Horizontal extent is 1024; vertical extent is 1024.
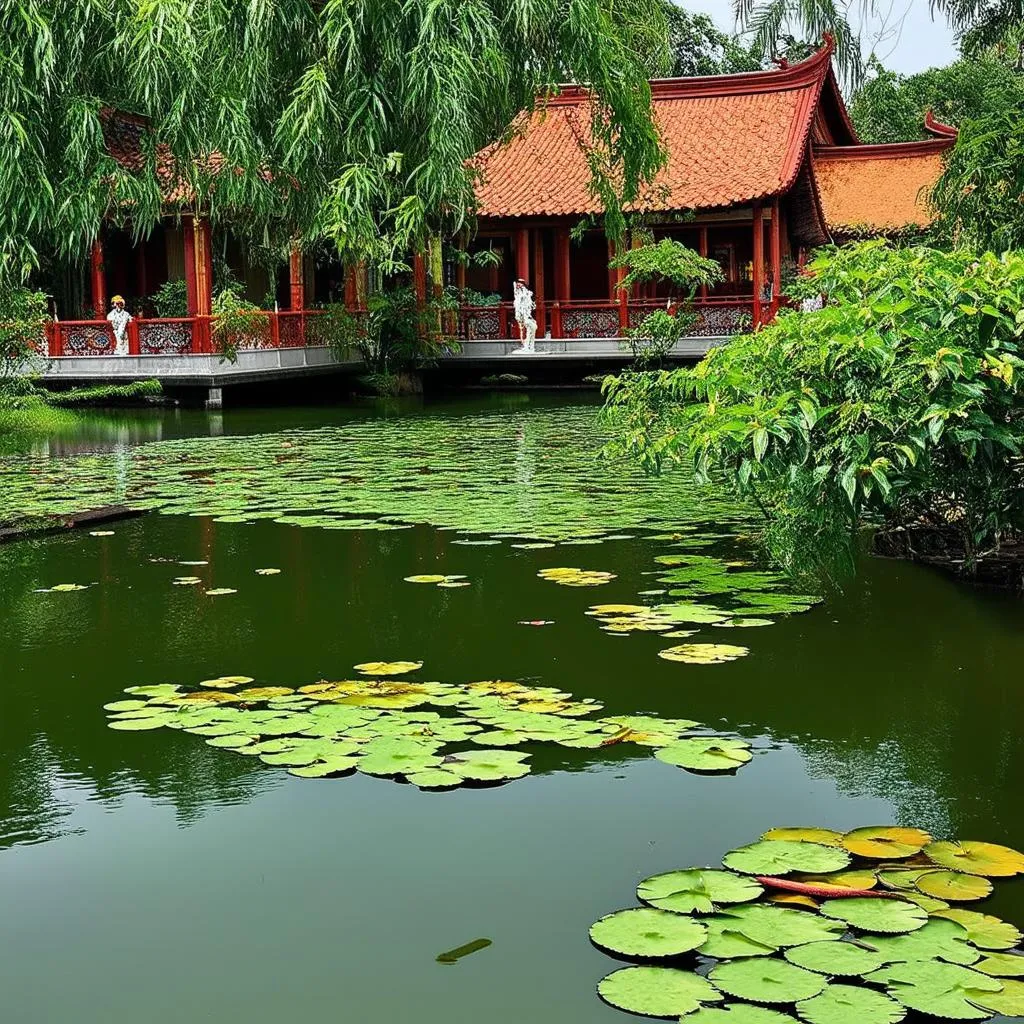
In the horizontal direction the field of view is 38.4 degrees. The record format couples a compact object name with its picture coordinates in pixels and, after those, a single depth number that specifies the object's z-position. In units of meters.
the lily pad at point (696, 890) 2.88
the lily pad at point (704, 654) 4.74
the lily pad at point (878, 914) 2.76
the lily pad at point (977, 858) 3.05
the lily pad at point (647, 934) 2.70
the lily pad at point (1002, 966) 2.59
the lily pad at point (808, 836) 3.23
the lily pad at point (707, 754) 3.75
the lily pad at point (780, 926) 2.72
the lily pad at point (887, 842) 3.13
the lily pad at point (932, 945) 2.64
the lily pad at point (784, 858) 3.04
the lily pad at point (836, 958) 2.60
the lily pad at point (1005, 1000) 2.46
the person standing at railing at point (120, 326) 17.67
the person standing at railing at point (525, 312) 20.17
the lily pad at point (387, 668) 4.68
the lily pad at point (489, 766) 3.67
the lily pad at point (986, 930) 2.70
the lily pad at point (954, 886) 2.91
